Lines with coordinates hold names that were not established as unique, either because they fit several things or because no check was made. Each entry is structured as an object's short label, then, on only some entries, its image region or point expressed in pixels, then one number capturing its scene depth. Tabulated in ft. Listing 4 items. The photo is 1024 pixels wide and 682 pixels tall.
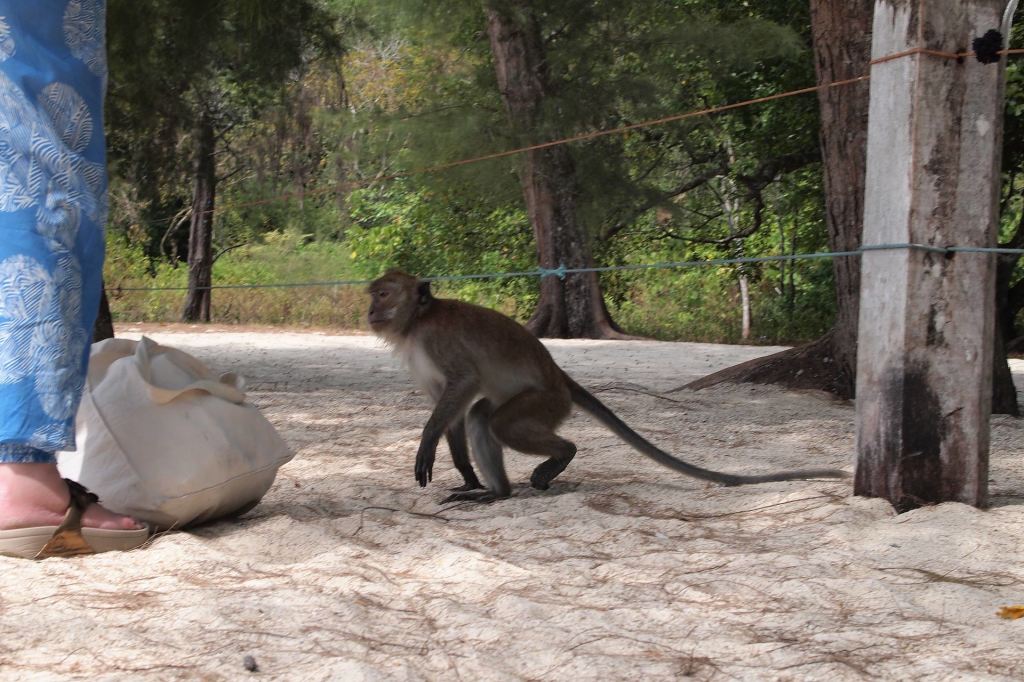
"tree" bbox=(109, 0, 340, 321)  28.89
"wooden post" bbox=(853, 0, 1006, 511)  13.15
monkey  16.05
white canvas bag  11.96
